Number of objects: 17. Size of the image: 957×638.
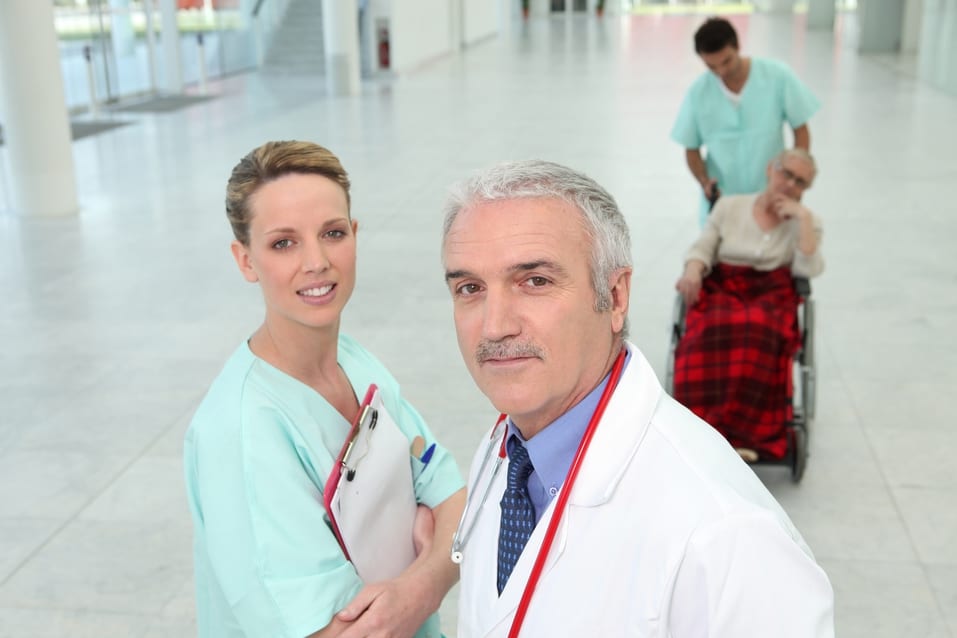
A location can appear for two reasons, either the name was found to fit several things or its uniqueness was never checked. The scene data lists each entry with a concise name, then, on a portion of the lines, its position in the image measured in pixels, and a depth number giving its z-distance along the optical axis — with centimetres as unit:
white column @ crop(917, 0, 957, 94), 1573
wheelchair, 394
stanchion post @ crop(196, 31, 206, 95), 1772
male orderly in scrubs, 512
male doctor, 119
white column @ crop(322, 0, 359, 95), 1694
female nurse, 160
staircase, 2128
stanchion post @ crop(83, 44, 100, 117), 1465
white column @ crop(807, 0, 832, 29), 2925
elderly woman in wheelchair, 392
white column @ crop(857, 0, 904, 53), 2231
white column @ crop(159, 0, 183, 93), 1709
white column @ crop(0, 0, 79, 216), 888
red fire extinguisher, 2013
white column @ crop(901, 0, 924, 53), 2195
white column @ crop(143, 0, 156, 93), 1725
